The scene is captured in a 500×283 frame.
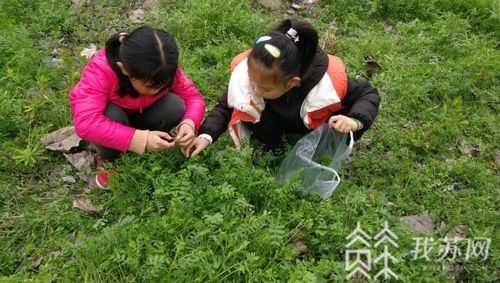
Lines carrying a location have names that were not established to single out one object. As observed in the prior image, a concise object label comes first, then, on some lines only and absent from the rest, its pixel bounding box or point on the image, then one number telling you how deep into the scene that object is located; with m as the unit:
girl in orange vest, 2.60
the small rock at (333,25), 5.03
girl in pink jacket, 2.51
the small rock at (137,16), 4.80
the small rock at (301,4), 5.28
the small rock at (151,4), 4.97
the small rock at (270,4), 5.16
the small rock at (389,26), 5.08
